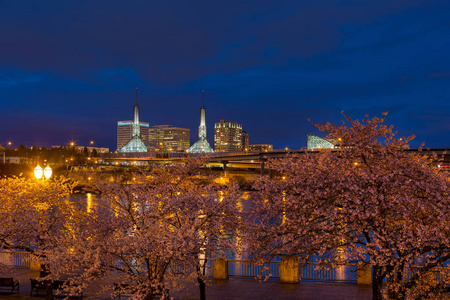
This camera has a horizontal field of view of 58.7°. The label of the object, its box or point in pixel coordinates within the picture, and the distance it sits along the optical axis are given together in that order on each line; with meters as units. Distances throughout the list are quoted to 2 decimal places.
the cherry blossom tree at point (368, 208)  12.33
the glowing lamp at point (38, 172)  21.14
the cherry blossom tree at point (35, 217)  17.62
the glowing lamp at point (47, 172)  21.44
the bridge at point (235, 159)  122.62
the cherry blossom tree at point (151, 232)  12.48
